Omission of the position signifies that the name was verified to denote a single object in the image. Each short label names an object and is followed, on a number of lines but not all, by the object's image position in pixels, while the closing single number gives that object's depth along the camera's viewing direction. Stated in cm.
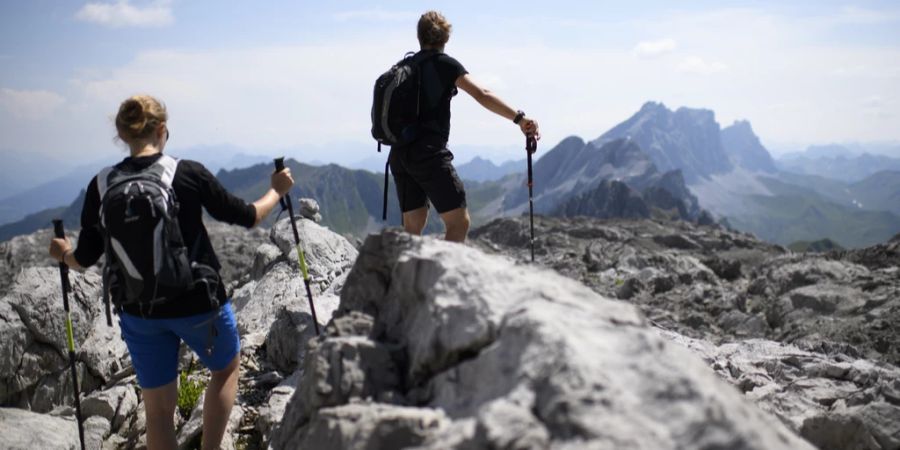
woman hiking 534
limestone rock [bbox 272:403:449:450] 406
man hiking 830
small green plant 1021
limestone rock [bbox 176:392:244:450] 863
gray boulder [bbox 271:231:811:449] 334
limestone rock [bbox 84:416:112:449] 975
